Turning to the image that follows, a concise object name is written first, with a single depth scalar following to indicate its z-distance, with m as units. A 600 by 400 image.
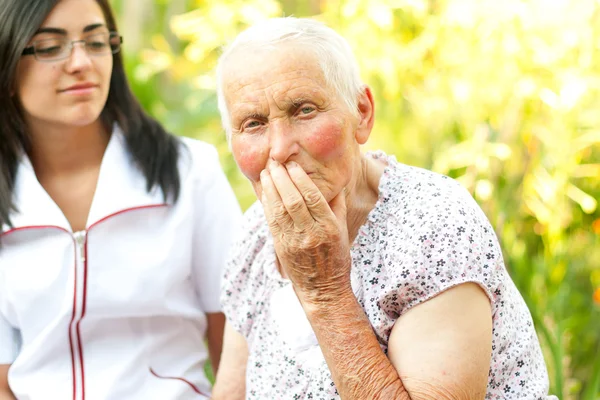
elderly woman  1.60
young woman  2.32
